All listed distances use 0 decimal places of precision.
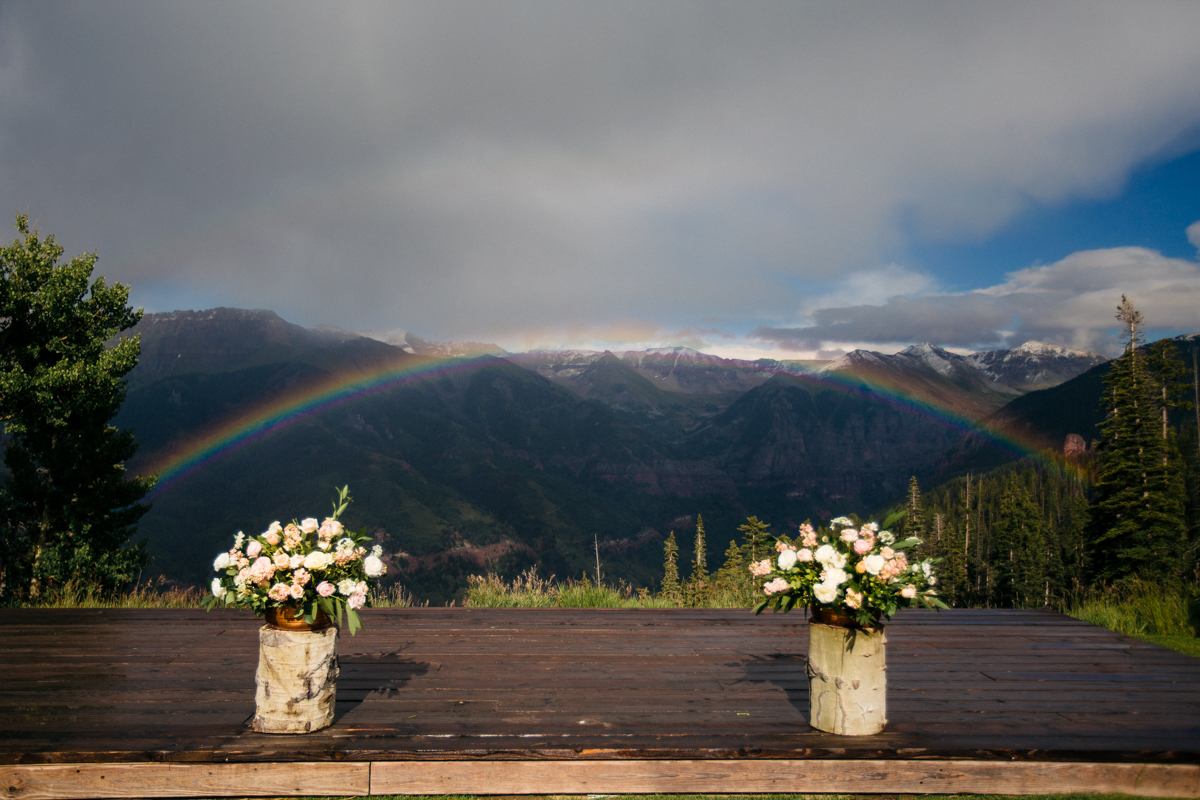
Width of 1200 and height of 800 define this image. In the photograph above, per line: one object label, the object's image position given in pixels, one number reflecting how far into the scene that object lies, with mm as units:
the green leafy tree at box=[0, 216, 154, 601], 12242
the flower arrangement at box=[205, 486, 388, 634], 3324
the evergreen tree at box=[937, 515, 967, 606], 61656
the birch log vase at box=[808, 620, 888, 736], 3504
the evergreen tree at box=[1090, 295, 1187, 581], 33375
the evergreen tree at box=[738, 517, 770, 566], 33541
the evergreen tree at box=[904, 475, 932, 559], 58422
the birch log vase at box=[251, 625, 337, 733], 3480
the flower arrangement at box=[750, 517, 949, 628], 3316
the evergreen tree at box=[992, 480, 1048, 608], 53656
